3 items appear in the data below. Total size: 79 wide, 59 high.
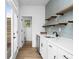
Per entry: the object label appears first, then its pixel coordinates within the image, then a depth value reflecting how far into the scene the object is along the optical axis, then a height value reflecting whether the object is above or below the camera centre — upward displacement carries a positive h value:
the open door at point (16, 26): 2.88 +0.15
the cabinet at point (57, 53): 0.85 -0.42
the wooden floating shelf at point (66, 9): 1.51 +0.55
